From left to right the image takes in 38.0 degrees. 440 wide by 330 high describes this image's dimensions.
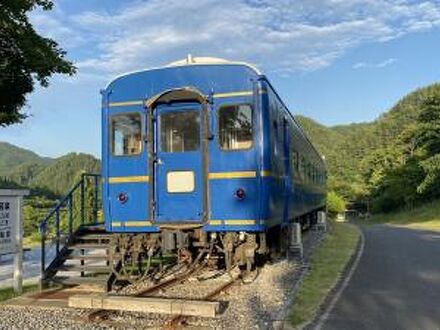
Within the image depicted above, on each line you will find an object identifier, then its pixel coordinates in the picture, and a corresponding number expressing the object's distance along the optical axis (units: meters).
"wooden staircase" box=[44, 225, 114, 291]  10.81
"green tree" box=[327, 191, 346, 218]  60.72
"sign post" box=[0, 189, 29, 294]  10.71
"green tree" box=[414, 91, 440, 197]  58.88
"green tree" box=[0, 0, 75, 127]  13.80
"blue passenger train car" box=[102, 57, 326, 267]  10.24
